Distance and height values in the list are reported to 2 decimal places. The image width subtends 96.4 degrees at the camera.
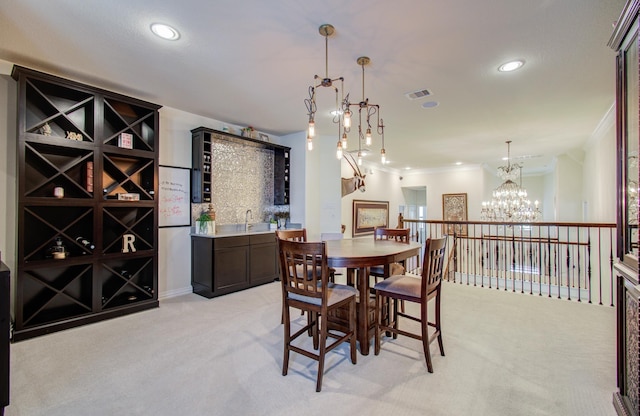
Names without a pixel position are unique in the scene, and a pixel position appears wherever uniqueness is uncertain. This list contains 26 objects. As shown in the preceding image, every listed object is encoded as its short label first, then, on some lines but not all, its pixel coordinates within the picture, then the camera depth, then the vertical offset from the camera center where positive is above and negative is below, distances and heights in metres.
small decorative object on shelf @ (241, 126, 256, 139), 4.61 +1.29
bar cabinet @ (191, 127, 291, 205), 4.02 +0.84
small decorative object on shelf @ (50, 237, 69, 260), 2.87 -0.40
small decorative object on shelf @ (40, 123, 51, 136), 2.87 +0.82
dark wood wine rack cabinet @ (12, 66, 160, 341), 2.75 +0.08
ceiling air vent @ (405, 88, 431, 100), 3.28 +1.37
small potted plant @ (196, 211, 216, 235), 4.06 -0.18
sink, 4.45 -0.27
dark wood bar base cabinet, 3.84 -0.74
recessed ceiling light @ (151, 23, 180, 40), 2.15 +1.39
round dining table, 2.13 -0.37
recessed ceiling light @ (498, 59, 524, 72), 2.64 +1.37
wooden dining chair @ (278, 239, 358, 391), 1.97 -0.63
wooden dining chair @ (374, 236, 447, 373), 2.16 -0.64
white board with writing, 3.86 +0.20
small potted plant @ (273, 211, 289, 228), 5.04 -0.11
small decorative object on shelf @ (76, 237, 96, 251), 3.06 -0.34
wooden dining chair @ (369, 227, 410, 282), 2.98 -0.36
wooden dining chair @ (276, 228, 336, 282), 2.95 -0.26
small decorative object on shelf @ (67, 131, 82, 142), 3.00 +0.80
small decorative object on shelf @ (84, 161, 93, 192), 3.11 +0.37
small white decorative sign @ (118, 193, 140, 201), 3.33 +0.17
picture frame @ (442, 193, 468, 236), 8.34 +0.09
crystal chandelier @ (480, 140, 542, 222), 6.23 +0.16
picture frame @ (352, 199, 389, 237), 7.20 -0.13
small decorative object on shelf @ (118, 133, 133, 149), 3.33 +0.83
